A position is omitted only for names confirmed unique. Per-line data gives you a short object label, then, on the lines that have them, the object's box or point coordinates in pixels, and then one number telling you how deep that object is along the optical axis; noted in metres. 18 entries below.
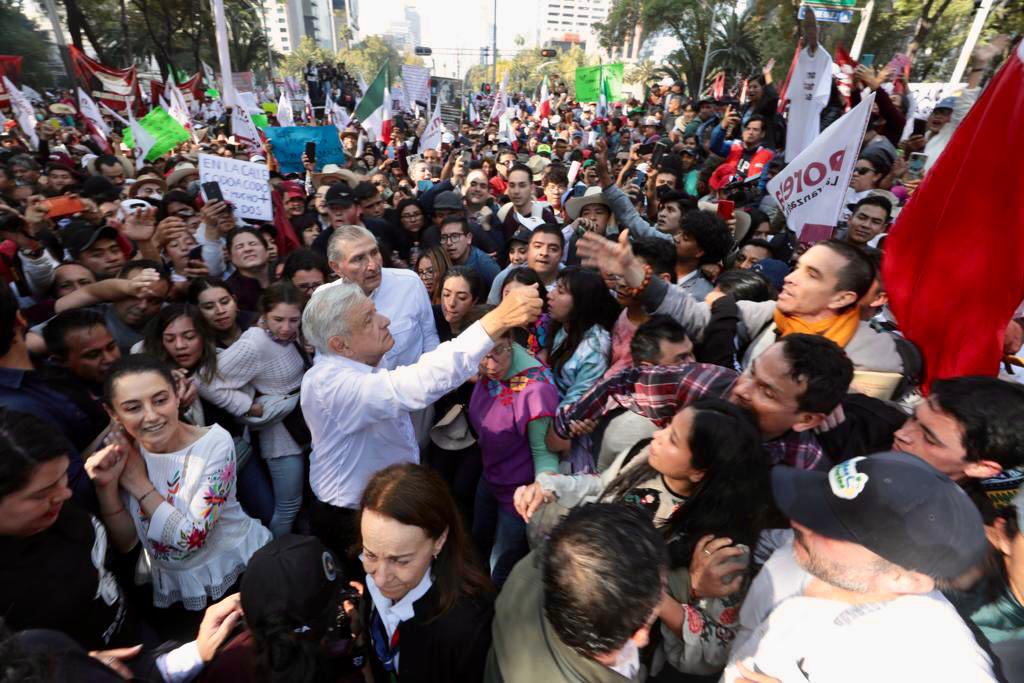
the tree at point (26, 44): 32.75
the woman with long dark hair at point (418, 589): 1.62
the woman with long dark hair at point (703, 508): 1.58
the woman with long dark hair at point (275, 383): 2.82
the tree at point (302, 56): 81.06
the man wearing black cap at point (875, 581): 1.15
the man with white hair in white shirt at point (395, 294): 3.08
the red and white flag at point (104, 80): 11.62
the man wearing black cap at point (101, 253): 3.63
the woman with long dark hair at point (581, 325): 2.86
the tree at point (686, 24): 34.81
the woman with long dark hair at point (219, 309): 3.01
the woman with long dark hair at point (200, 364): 2.76
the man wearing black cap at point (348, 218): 4.66
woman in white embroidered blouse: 2.02
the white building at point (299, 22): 103.25
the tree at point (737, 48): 32.81
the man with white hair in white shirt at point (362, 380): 2.07
